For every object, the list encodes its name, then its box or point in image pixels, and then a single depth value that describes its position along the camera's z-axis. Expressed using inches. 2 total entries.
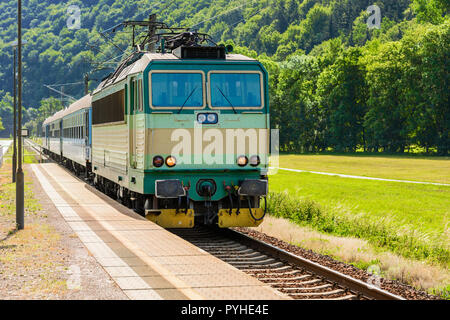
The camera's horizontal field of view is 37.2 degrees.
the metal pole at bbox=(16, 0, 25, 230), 576.4
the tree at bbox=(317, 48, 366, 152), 3585.1
